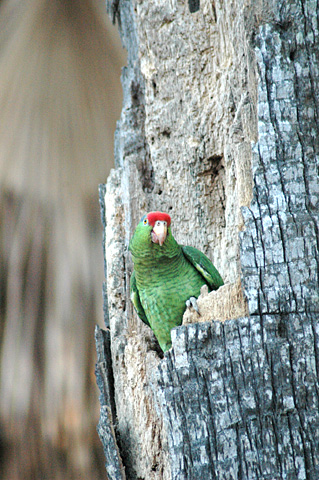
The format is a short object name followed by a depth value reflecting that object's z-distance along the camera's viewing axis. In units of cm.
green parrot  918
